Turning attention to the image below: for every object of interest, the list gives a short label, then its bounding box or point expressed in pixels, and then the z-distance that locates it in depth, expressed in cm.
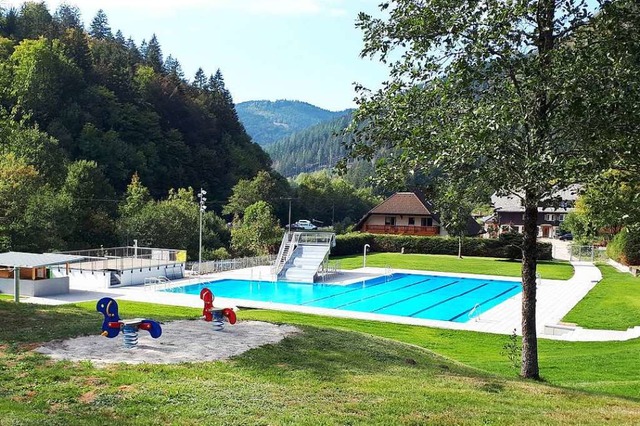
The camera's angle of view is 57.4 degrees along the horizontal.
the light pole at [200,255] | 3588
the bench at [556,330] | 1952
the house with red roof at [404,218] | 5919
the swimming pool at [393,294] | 2631
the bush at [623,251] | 3869
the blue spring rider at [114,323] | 998
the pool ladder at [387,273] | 3632
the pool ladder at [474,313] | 2357
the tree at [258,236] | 4447
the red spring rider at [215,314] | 1180
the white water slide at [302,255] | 3516
